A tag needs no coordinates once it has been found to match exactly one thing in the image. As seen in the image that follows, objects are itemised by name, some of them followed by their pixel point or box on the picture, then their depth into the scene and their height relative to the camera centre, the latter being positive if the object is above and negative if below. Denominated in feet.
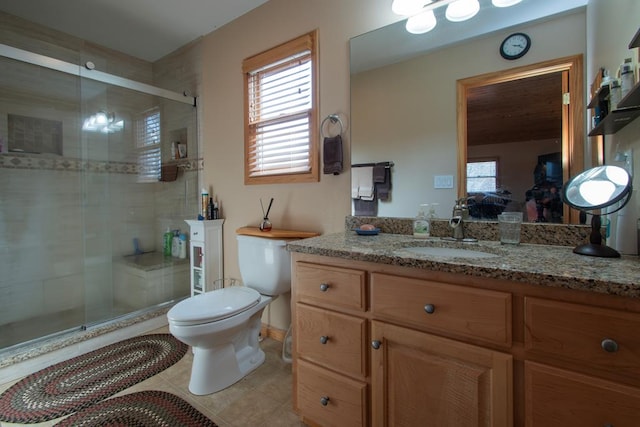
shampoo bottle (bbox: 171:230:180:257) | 8.98 -1.09
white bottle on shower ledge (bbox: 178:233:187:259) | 8.86 -1.11
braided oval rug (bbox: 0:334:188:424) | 4.49 -3.08
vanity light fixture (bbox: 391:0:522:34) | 4.48 +3.19
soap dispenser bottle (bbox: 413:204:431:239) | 4.68 -0.33
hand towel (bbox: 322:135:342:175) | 5.48 +1.03
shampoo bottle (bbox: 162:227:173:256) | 9.09 -1.04
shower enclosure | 7.03 +0.52
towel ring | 5.63 +1.77
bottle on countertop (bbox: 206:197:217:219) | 7.74 -0.01
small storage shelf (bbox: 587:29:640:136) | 2.50 +0.91
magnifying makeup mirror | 2.91 +0.11
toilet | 4.65 -1.84
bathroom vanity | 2.22 -1.27
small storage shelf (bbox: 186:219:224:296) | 7.55 -1.22
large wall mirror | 3.83 +1.53
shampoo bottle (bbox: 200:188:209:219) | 7.77 +0.18
